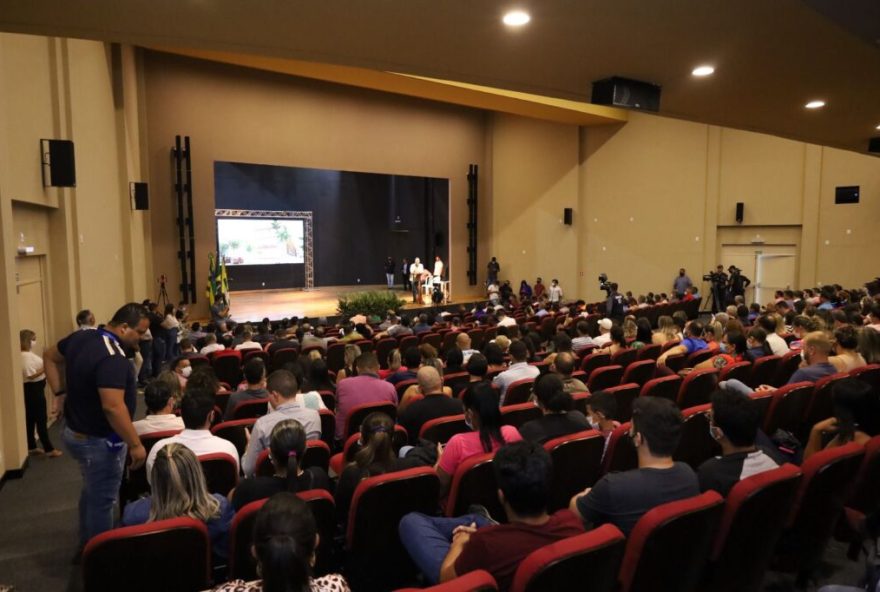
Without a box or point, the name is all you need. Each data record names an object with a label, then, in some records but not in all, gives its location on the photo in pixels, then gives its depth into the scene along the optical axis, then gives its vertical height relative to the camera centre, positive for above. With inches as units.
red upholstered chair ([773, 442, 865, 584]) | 100.9 -43.5
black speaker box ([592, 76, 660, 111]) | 218.4 +59.6
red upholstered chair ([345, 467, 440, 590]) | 97.7 -43.8
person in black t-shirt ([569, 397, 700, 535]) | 87.8 -33.8
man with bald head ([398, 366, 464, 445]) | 155.8 -39.5
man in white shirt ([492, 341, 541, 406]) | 202.8 -39.2
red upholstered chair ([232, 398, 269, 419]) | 171.3 -43.5
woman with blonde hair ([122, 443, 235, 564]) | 89.7 -35.0
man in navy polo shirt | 129.6 -35.9
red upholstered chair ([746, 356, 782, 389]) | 200.8 -39.7
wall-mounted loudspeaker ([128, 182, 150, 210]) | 454.3 +46.9
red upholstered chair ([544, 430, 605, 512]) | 117.9 -42.3
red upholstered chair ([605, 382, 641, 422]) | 175.8 -42.1
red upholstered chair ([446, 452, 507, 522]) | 107.0 -41.3
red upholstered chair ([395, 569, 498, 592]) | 62.4 -34.4
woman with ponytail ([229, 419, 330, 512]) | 98.7 -35.2
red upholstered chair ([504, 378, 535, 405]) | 191.5 -43.8
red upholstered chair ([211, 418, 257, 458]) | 147.9 -43.1
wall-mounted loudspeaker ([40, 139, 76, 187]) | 266.5 +41.7
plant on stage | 569.9 -47.1
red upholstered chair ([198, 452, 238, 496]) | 114.7 -41.7
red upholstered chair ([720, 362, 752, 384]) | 192.5 -38.0
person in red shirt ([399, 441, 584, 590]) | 74.0 -34.5
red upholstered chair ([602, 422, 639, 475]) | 128.9 -42.4
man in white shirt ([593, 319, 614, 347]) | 298.5 -41.5
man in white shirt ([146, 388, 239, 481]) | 119.6 -34.7
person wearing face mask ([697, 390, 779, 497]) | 99.7 -32.8
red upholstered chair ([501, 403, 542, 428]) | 154.5 -41.2
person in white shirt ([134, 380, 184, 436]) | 142.9 -38.0
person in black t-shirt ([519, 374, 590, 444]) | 128.7 -35.4
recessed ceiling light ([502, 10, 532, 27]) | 151.3 +60.8
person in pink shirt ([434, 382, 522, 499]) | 115.7 -35.5
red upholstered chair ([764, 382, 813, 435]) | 159.3 -41.5
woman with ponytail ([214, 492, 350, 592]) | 62.5 -31.3
